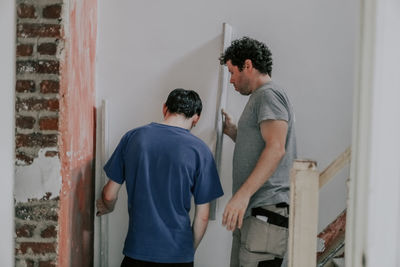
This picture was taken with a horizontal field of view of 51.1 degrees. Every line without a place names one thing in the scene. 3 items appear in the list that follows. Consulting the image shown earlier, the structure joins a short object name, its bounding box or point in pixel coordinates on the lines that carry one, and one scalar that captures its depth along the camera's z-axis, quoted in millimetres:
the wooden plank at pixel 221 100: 2664
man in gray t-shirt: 2100
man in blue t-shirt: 2109
